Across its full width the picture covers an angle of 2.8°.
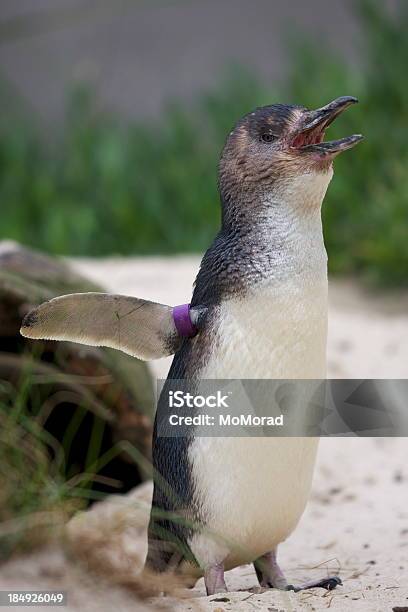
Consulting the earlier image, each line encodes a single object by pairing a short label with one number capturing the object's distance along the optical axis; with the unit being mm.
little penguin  5452
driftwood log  5791
